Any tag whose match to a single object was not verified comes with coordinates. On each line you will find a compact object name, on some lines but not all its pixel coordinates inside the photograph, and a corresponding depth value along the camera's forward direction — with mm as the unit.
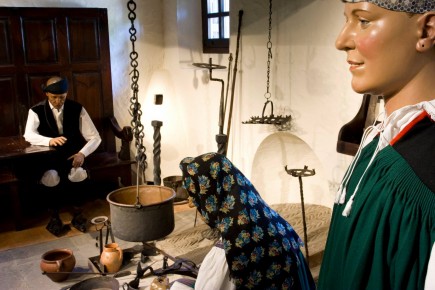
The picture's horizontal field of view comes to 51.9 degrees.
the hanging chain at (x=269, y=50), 4107
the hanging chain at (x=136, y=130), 2943
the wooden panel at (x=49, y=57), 4941
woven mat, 3579
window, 5219
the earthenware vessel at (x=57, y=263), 3537
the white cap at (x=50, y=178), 4680
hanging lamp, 4111
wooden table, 4367
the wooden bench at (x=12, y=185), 4438
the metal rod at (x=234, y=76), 4525
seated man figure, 4636
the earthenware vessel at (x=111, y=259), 3613
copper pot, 2713
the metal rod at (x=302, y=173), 2964
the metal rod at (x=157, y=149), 4643
